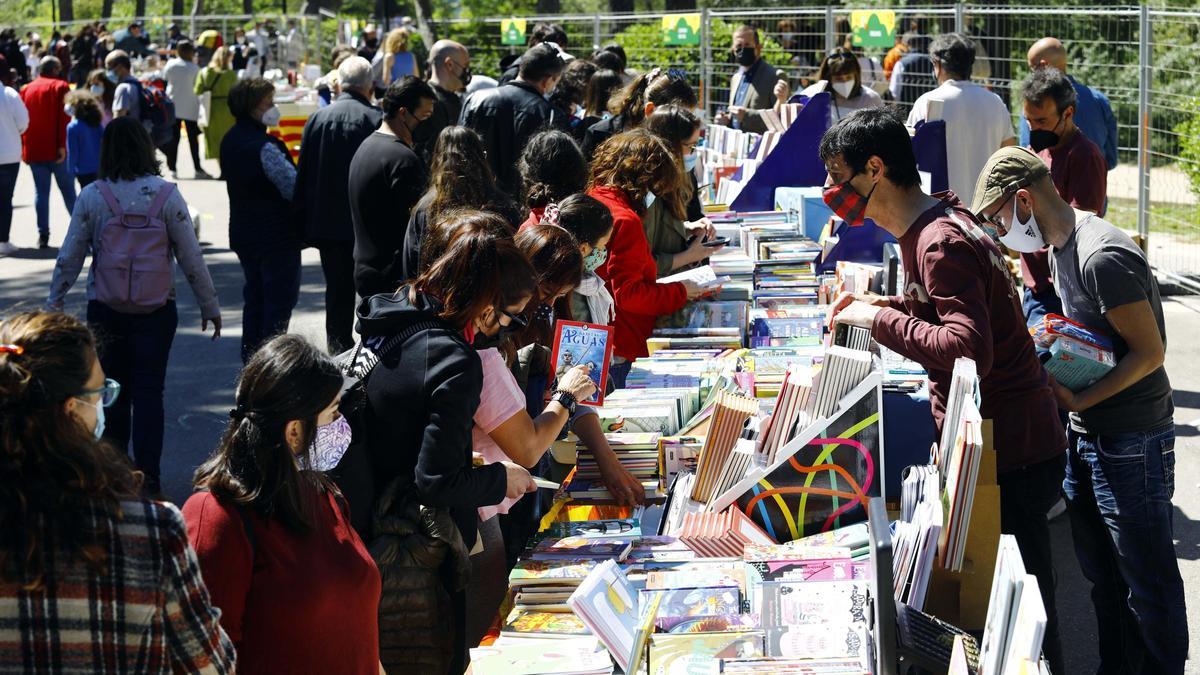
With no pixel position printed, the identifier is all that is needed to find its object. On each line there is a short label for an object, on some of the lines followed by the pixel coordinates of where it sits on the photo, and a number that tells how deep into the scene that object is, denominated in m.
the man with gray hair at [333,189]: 7.02
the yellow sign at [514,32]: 17.00
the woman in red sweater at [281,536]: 2.41
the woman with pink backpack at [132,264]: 5.68
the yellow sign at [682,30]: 14.39
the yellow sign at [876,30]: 11.22
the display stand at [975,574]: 2.96
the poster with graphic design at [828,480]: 3.32
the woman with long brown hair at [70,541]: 1.88
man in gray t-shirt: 3.51
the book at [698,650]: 2.81
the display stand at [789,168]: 7.77
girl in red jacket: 5.24
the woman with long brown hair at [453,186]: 5.29
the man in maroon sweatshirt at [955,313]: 3.32
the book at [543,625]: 3.13
